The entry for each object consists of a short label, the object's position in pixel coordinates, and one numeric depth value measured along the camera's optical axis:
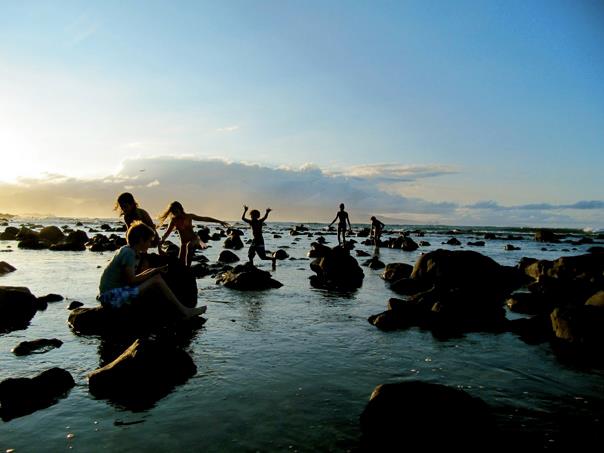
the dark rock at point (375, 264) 22.54
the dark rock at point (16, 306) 9.91
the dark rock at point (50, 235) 39.84
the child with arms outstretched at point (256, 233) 19.38
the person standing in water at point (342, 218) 29.38
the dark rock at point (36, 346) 7.54
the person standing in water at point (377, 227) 35.10
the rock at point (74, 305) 11.44
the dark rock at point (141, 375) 5.79
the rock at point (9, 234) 45.06
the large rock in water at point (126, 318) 8.94
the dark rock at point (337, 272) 16.55
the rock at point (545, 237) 60.46
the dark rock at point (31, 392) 5.33
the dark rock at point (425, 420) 4.54
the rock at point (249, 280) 15.20
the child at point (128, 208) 10.62
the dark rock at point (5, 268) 18.25
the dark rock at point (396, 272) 18.38
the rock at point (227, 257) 24.58
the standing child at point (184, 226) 13.96
